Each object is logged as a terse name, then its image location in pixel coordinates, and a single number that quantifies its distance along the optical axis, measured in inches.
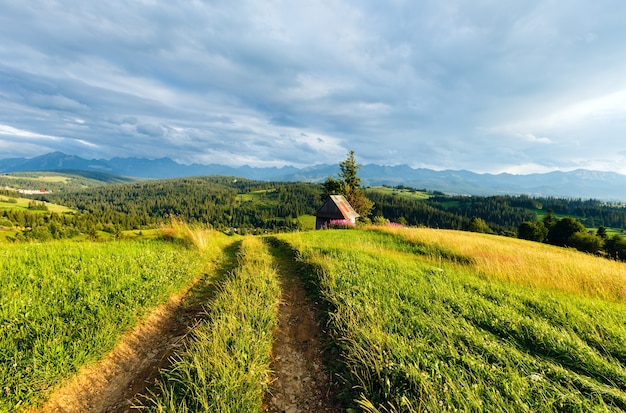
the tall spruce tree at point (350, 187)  2188.7
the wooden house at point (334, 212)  1600.6
